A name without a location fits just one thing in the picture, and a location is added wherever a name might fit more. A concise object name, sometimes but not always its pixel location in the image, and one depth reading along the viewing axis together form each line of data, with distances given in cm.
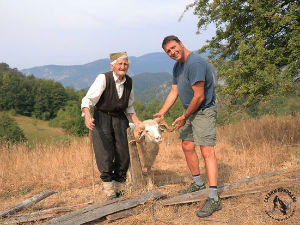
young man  434
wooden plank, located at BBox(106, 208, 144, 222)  419
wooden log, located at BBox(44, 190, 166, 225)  398
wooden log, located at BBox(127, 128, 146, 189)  511
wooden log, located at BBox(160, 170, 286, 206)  455
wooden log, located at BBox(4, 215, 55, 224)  419
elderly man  472
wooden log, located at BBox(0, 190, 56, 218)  445
